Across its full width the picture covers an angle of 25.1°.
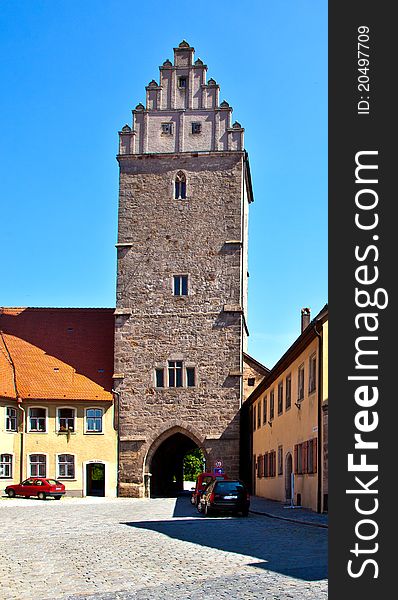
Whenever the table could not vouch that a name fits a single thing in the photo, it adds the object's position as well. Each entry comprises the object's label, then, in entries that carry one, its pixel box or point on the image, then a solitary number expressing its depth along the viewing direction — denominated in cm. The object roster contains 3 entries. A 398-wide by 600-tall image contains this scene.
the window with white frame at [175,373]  4366
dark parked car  2544
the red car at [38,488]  3964
